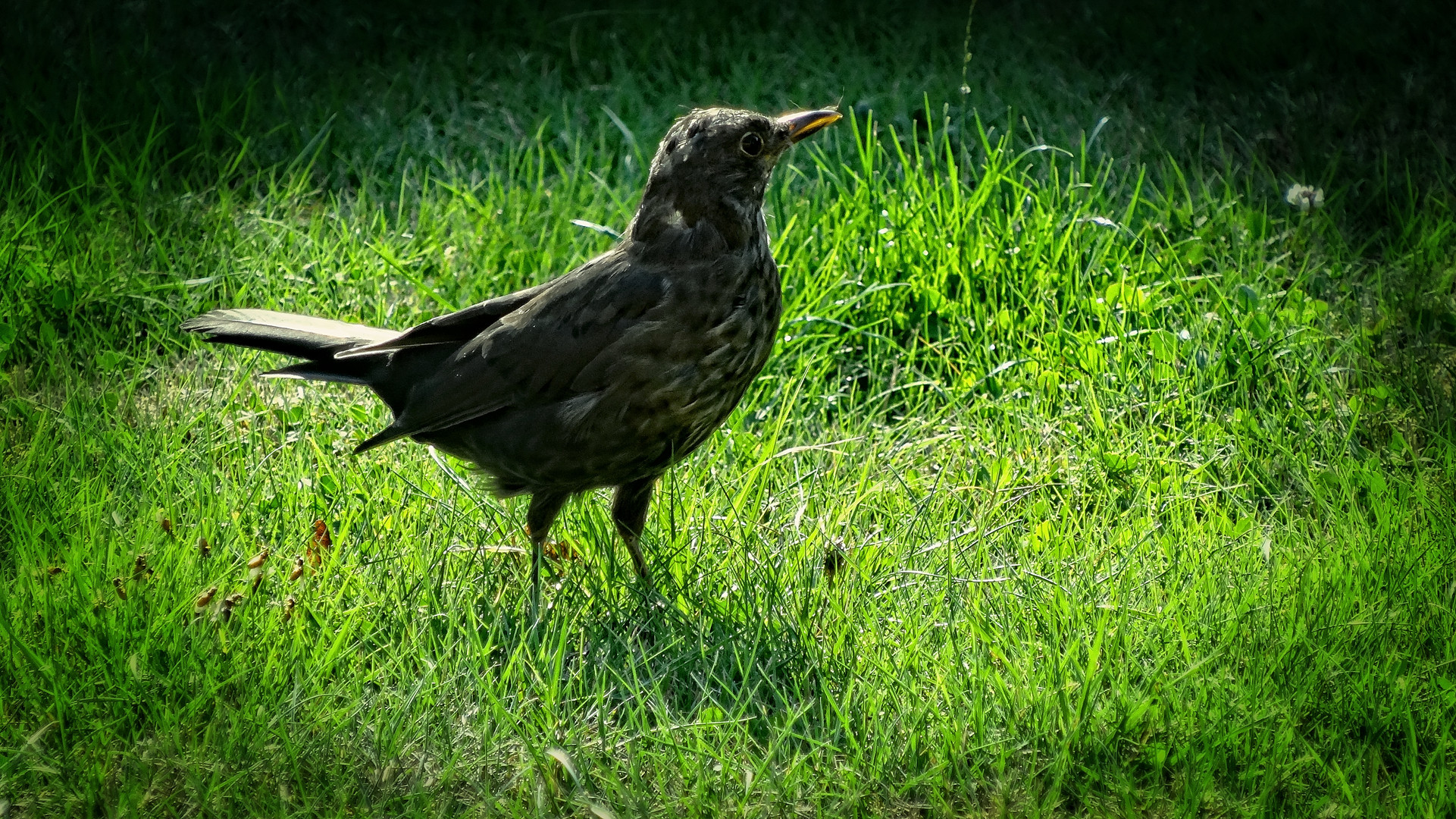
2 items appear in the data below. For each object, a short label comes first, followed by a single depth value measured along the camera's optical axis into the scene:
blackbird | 6.18
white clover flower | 9.37
